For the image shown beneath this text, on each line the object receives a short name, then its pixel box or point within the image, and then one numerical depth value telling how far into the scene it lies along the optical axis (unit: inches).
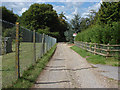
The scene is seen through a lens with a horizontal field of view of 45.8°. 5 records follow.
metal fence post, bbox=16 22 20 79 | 183.9
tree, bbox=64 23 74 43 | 1716.3
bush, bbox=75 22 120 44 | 423.5
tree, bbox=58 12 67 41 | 2807.1
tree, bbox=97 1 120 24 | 486.7
